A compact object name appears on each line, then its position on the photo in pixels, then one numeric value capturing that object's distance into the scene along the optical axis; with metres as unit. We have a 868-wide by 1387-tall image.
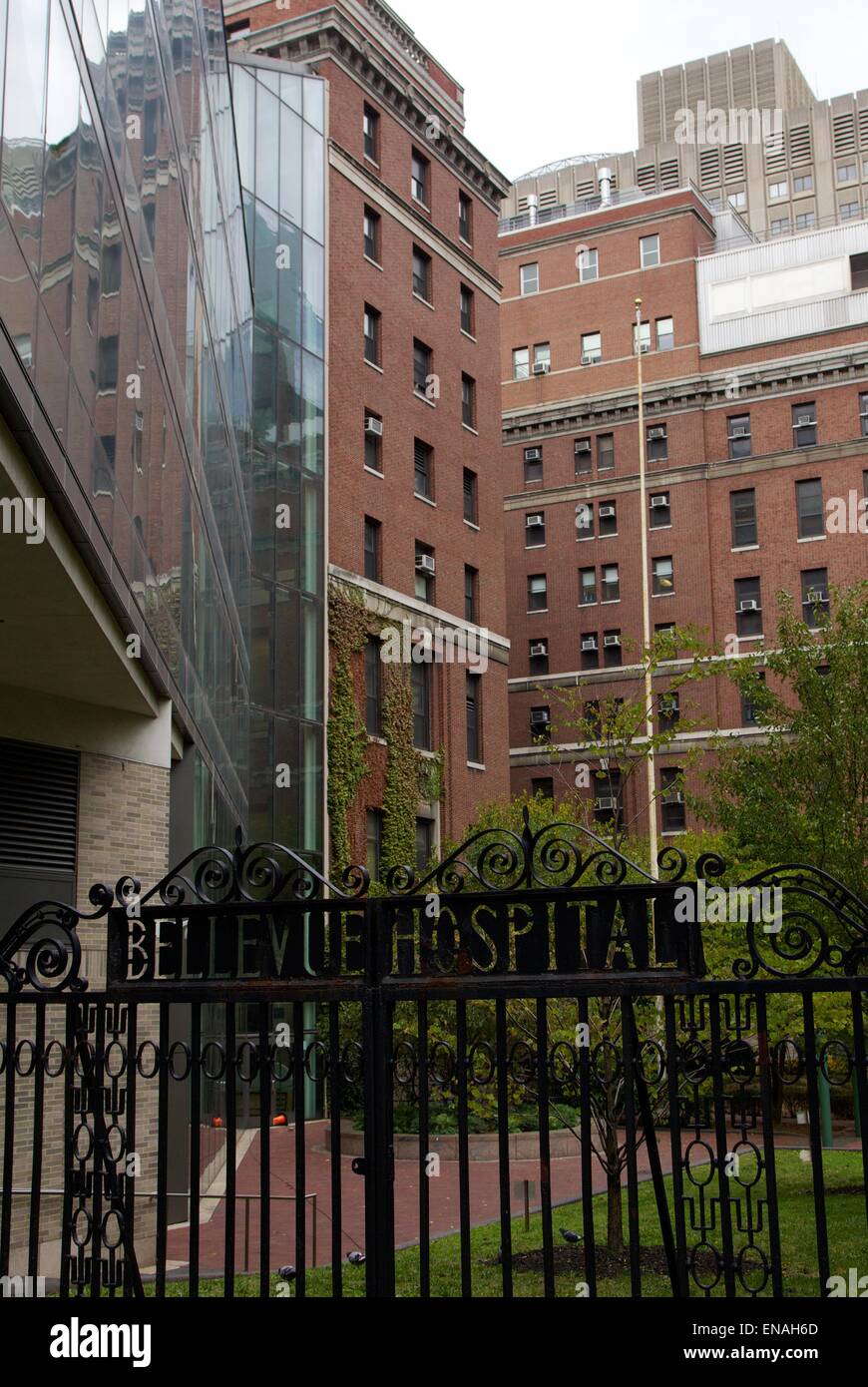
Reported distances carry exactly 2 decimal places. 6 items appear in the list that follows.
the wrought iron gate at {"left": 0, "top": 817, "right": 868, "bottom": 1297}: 5.69
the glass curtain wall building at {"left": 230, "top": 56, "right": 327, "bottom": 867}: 32.41
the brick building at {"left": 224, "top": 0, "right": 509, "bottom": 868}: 37.75
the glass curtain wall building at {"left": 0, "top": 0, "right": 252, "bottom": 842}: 9.02
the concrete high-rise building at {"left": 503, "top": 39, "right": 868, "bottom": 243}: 111.19
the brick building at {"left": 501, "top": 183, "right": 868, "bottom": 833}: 54.09
